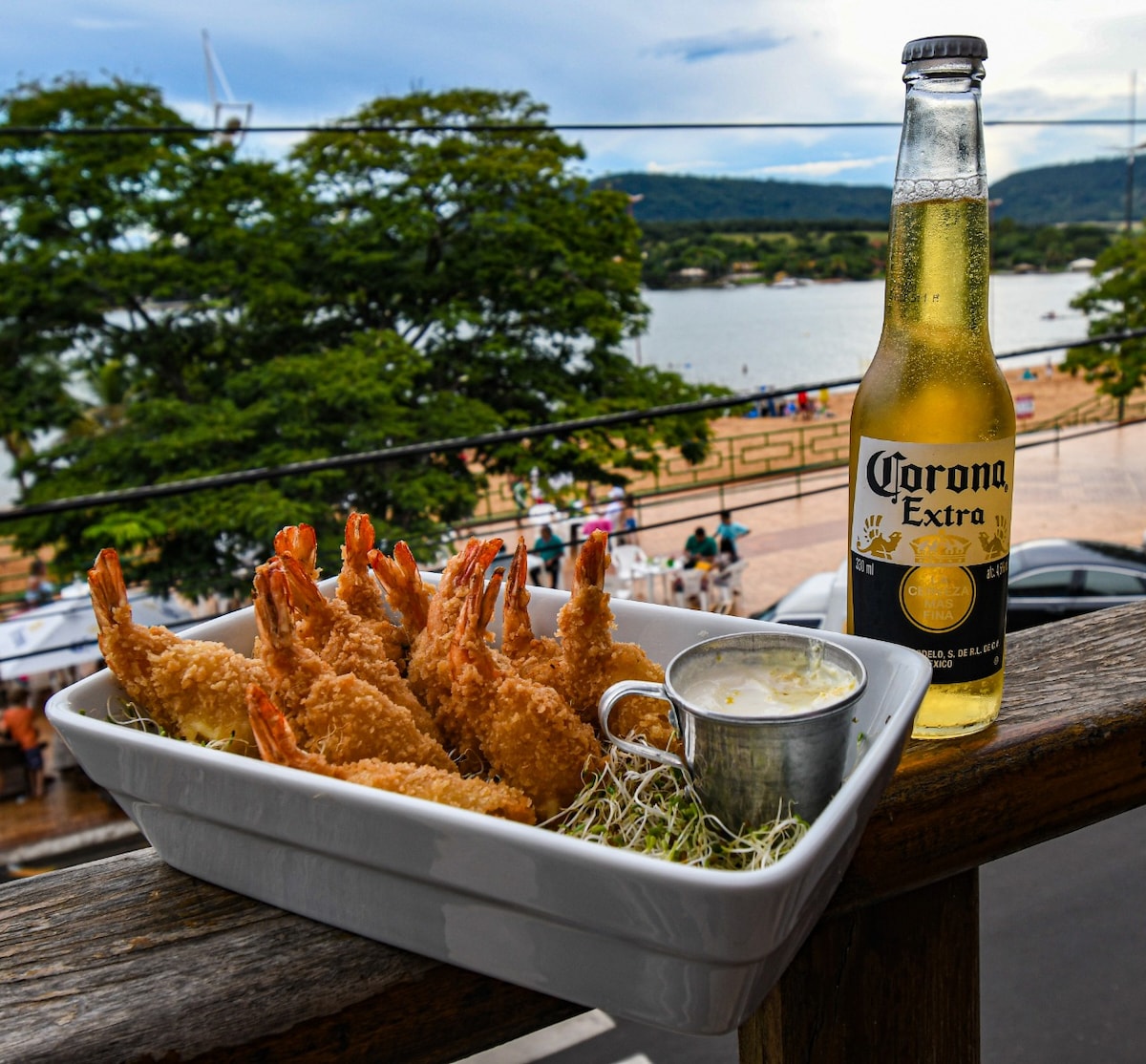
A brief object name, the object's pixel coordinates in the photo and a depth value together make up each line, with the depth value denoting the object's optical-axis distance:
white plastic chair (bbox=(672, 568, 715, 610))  9.31
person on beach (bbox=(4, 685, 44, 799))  7.56
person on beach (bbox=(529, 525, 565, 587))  8.20
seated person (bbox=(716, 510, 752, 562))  9.81
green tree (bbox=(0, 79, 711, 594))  10.48
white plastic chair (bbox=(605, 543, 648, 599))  9.55
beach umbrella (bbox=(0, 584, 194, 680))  7.46
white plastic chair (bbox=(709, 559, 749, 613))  9.73
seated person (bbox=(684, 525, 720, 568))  9.65
